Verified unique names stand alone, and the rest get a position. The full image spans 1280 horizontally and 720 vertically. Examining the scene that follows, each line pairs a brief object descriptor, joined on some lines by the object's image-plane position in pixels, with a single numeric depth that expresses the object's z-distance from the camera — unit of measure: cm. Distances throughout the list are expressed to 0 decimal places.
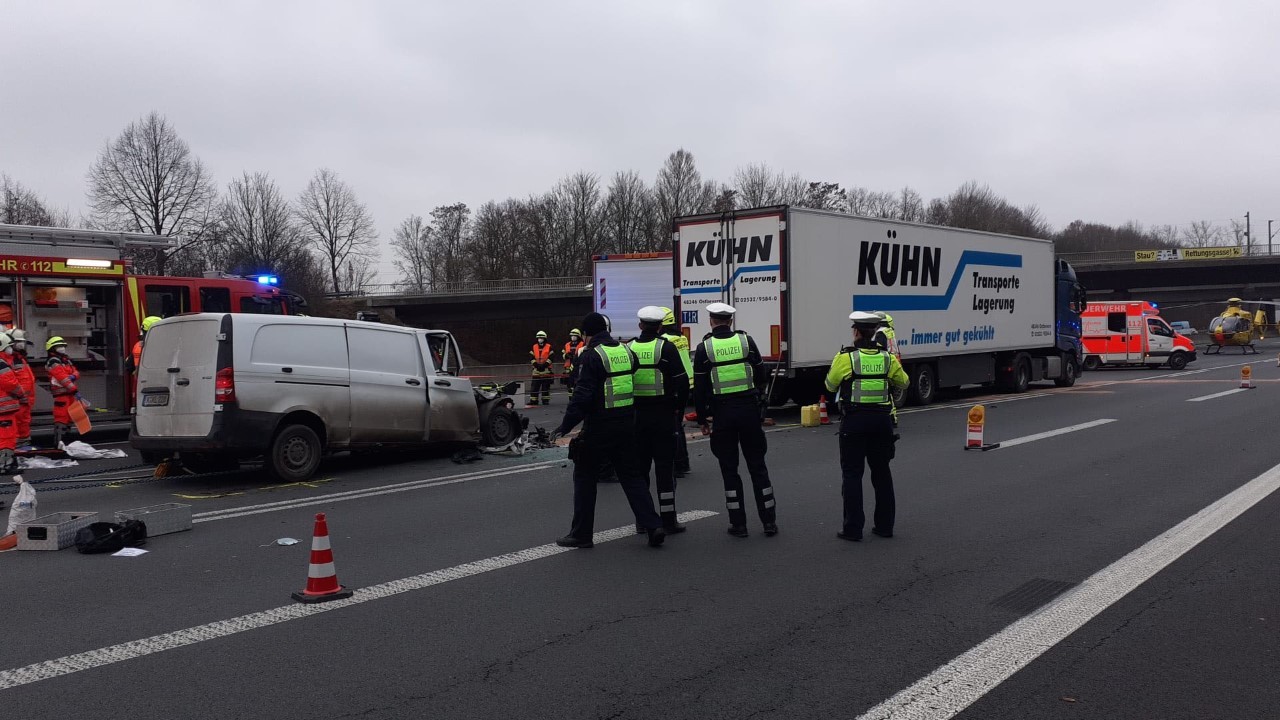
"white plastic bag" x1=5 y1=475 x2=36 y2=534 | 754
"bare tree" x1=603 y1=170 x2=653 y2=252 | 7269
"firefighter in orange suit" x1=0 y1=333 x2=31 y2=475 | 1131
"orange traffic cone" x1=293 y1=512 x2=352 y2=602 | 577
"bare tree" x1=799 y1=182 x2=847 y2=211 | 7206
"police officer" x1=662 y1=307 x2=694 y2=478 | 1041
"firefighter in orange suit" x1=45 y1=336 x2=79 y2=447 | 1279
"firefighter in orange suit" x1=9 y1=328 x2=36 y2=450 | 1200
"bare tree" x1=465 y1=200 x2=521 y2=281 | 7369
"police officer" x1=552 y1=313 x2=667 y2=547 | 705
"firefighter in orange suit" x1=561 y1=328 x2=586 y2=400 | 2104
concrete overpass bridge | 5741
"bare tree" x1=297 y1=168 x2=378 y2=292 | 7831
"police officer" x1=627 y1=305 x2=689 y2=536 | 740
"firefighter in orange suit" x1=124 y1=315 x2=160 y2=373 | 1342
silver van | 1005
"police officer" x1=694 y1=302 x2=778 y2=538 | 746
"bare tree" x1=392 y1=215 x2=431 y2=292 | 9175
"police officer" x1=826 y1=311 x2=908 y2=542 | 736
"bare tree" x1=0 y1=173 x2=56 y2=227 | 5528
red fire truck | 1381
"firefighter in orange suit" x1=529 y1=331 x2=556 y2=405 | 2222
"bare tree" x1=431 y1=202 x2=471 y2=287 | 8544
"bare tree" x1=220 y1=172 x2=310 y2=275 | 6219
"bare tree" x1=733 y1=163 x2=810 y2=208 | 7369
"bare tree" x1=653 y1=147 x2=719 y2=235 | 7238
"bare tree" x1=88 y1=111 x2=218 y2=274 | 5666
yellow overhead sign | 7448
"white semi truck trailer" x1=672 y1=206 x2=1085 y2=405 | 1628
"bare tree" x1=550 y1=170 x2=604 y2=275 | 7288
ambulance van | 3481
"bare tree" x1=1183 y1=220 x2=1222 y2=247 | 12356
